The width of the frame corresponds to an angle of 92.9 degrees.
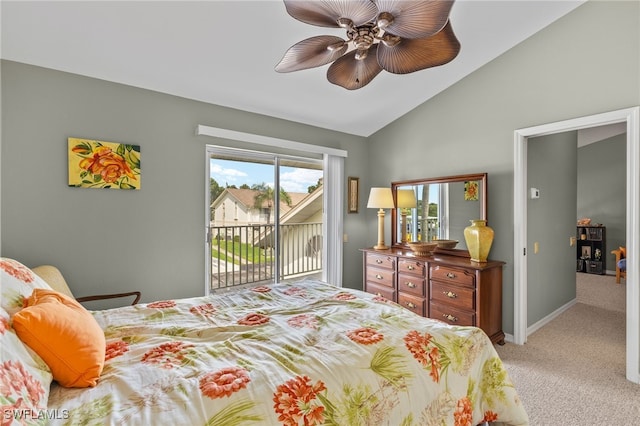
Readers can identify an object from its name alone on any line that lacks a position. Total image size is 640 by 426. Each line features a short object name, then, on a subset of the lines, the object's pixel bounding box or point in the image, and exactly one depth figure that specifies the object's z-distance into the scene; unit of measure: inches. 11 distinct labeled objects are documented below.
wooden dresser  112.1
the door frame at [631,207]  90.3
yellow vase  116.7
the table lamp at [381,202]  151.1
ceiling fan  52.3
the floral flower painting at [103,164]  97.3
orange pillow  39.9
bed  37.2
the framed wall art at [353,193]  170.7
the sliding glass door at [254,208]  133.6
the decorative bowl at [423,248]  132.8
